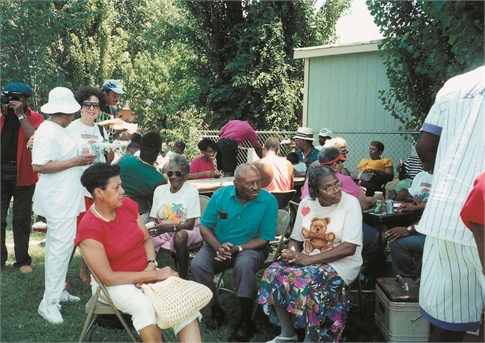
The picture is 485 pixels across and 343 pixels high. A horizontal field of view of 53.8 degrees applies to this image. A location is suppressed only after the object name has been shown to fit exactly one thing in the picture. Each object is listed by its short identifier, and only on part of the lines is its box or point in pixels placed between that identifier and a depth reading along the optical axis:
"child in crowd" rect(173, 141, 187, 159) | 9.97
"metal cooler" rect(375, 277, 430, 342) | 3.46
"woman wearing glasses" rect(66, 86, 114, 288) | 4.67
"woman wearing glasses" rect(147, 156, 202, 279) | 4.80
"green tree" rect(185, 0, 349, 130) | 15.54
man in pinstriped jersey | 2.58
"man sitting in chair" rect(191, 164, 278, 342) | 4.11
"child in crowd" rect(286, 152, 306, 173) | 7.55
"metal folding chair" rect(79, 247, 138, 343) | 3.27
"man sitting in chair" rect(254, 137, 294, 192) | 5.97
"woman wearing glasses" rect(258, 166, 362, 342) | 3.58
